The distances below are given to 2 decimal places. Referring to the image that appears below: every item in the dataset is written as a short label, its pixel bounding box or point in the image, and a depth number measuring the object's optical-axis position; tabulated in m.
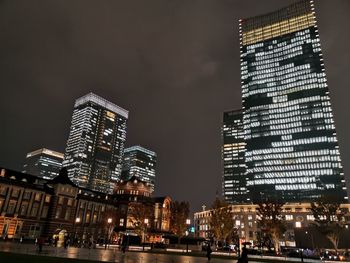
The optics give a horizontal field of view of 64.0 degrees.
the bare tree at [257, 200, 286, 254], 67.94
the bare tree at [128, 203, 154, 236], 75.69
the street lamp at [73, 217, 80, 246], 86.94
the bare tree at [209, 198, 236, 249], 69.25
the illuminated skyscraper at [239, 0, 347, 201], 170.38
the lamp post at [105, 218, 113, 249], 88.19
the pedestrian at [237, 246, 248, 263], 22.22
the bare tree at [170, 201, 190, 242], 72.44
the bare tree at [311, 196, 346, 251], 69.38
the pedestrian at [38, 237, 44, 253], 36.44
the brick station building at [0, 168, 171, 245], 73.06
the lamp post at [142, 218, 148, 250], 74.88
